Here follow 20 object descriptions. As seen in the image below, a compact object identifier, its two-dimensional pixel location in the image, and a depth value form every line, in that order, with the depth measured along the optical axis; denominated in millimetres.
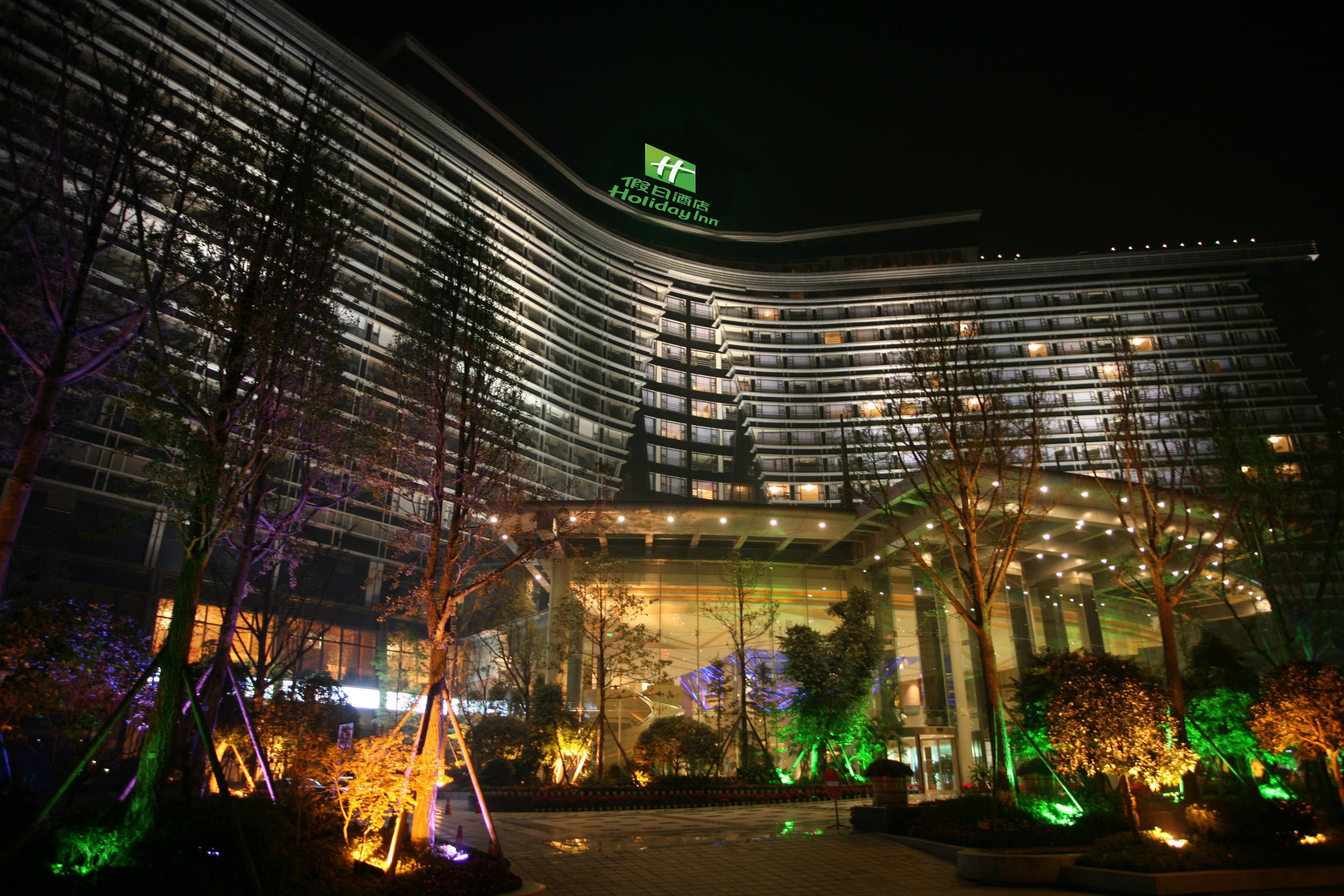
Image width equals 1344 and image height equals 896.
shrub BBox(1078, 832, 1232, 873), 11766
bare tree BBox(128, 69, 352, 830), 10594
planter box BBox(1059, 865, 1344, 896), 11336
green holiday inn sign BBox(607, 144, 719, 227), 94312
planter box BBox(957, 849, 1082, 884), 12273
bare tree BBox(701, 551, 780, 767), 32375
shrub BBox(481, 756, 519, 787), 27766
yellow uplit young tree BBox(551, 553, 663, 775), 30203
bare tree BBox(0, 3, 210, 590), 11164
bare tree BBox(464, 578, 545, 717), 35938
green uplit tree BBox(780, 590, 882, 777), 29703
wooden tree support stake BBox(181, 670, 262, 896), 8414
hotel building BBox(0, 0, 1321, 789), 38031
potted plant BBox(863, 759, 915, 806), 17141
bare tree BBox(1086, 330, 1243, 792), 17031
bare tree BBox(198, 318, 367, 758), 13250
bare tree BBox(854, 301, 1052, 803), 16953
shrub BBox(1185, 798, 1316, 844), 13094
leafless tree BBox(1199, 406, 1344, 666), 22406
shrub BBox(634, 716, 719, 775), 29094
